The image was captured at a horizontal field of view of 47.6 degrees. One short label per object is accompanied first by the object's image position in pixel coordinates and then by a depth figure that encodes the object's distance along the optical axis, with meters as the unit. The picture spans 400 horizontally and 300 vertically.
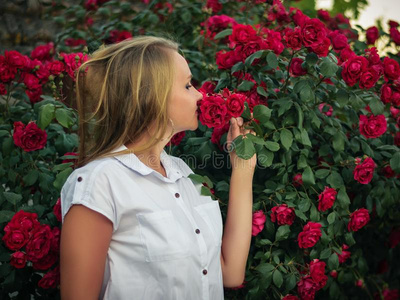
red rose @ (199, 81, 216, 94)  1.88
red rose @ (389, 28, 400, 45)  2.53
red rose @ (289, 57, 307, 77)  1.74
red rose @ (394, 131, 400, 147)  2.14
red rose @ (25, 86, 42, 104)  2.10
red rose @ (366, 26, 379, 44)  2.62
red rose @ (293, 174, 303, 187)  1.76
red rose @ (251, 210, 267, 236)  1.64
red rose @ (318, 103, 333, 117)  1.96
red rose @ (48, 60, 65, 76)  1.93
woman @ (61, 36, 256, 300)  1.25
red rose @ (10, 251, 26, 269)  1.59
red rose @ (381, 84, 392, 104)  1.87
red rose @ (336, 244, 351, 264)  1.89
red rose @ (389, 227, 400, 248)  2.31
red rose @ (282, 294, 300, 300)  1.68
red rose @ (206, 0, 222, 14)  2.68
